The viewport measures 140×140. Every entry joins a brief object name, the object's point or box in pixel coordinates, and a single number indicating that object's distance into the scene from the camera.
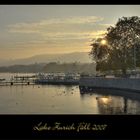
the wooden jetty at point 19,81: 64.75
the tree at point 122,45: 41.44
